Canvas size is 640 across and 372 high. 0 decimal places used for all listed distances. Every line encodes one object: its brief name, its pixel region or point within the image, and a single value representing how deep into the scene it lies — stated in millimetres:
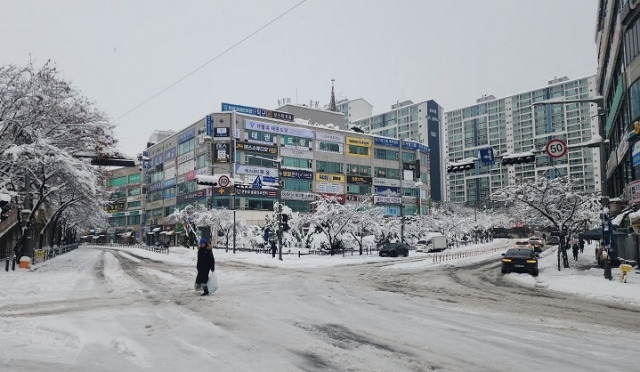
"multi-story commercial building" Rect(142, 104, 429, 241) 72250
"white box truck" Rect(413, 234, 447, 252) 53906
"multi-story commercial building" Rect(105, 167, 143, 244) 102438
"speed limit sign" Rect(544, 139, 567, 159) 18828
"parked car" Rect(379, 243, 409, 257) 43500
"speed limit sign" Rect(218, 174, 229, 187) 26806
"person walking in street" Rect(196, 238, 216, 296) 13641
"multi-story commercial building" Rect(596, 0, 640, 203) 24047
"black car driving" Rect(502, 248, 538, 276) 24047
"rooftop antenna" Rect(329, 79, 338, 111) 113800
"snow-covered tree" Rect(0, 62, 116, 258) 21500
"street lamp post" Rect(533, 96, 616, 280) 19081
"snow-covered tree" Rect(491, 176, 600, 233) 28016
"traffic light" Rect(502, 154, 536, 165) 18953
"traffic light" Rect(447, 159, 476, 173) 21266
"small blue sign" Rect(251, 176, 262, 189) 35275
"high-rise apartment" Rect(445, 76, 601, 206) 110938
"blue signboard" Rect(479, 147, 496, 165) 20828
